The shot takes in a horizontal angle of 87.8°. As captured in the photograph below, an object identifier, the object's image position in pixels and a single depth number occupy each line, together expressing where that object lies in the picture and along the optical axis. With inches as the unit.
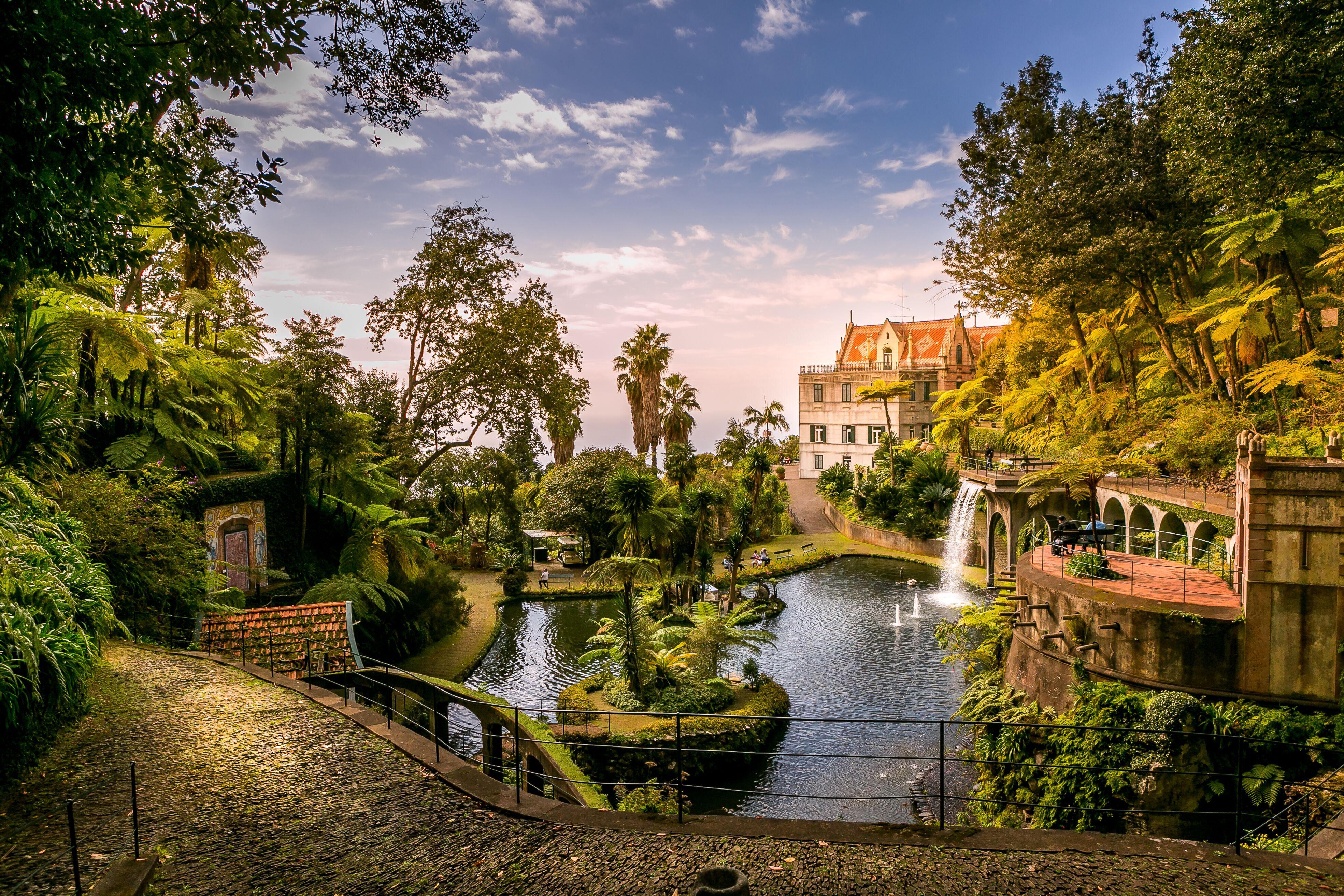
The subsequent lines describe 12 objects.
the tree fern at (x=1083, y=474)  714.2
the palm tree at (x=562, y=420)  852.6
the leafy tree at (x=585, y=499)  1139.3
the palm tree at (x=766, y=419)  1571.1
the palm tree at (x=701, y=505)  912.3
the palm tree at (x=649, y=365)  1542.8
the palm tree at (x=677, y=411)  1530.5
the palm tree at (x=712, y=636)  616.1
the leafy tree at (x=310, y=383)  657.0
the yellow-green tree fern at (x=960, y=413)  1440.7
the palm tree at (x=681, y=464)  1082.7
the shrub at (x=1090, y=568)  485.7
